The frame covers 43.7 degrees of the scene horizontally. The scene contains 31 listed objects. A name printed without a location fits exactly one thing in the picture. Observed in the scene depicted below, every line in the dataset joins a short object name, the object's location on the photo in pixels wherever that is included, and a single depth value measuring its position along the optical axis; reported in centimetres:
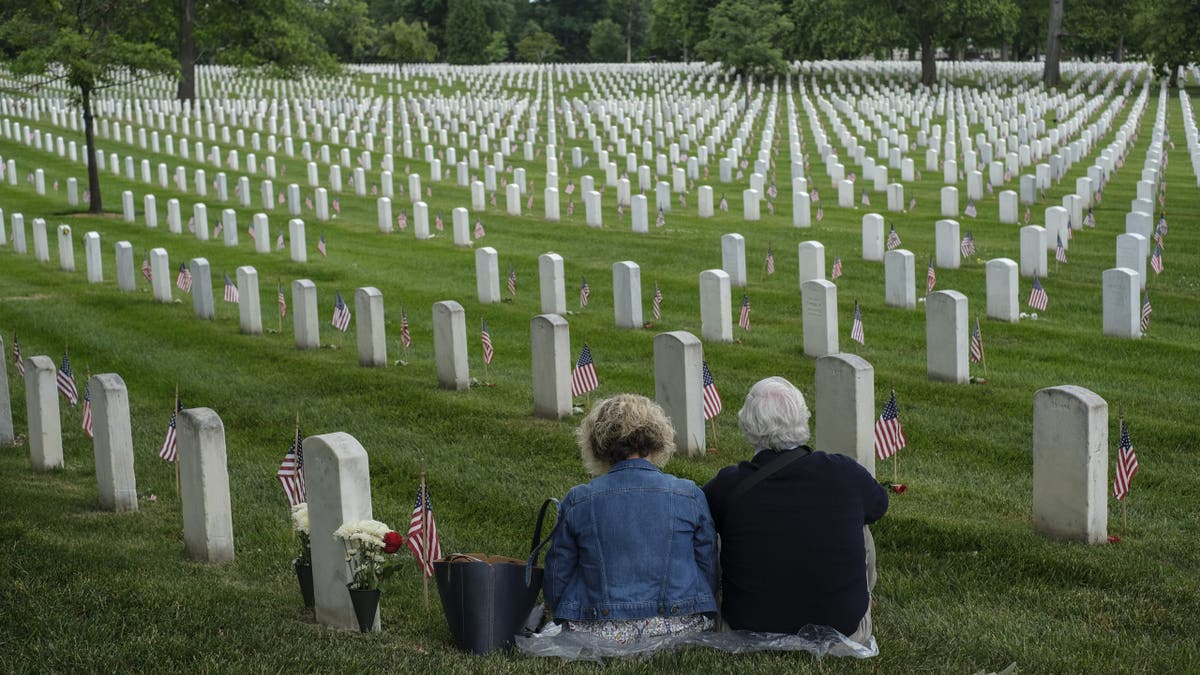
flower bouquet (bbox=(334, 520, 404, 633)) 676
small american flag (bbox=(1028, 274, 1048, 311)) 1567
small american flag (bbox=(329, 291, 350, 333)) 1555
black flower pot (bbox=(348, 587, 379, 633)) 684
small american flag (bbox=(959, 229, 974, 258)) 1950
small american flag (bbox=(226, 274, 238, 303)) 1731
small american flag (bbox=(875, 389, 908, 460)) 925
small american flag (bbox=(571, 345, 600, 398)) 1195
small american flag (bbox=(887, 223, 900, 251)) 2033
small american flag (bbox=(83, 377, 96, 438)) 1121
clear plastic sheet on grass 605
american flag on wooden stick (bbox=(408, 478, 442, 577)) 725
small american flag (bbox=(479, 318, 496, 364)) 1362
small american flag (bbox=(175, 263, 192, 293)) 1936
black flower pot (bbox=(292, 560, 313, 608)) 736
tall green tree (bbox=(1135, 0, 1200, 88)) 2966
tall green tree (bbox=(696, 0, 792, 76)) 6306
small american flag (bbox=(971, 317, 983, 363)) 1242
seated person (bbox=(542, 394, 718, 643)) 609
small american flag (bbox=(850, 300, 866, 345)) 1390
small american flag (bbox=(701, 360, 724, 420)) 1063
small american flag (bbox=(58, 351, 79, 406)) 1221
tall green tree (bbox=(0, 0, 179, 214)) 2920
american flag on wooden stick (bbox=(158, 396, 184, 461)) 1002
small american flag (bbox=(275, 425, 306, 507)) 835
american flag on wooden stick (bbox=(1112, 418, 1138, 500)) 819
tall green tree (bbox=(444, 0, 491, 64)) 9925
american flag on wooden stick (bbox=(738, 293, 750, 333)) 1512
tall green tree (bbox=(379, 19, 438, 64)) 8812
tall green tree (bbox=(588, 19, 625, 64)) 10919
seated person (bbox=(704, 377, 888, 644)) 598
